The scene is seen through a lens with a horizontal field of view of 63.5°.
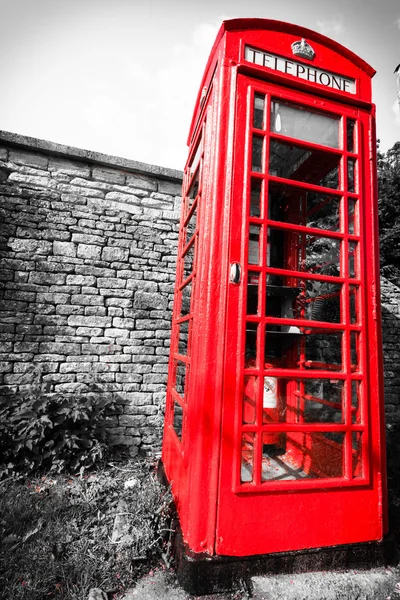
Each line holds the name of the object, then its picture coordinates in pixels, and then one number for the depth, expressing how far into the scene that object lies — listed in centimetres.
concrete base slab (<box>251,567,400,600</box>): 168
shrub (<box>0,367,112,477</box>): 316
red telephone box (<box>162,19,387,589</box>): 178
